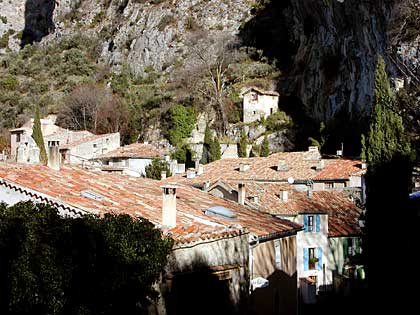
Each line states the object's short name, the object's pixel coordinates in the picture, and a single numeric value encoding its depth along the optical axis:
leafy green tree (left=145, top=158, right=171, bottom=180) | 47.66
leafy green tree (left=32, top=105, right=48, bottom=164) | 48.32
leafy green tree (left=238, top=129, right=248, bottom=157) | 52.72
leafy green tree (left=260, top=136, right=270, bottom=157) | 51.35
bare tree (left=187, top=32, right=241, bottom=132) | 61.73
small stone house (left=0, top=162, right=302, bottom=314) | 13.48
